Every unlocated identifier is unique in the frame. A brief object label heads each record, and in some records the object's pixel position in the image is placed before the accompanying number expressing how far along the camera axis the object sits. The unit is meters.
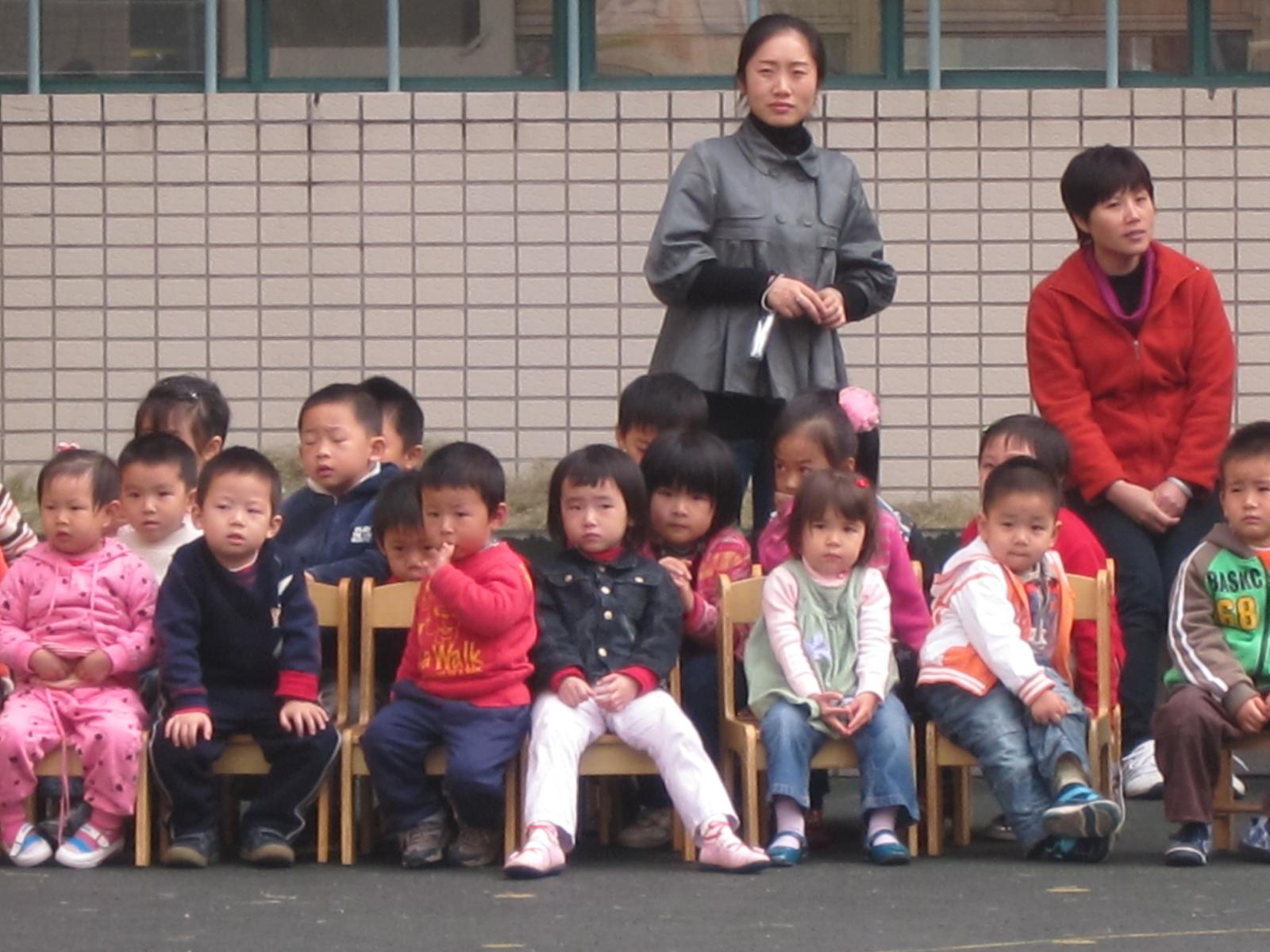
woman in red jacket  13.44
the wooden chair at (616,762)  11.91
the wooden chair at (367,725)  11.94
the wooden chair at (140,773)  11.86
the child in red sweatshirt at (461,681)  11.77
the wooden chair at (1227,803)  11.93
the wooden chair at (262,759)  11.97
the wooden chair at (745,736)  11.95
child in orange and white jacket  11.85
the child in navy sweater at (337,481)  12.87
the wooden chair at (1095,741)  12.04
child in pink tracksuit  11.80
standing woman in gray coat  13.18
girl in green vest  11.78
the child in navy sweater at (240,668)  11.79
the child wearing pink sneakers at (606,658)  11.62
